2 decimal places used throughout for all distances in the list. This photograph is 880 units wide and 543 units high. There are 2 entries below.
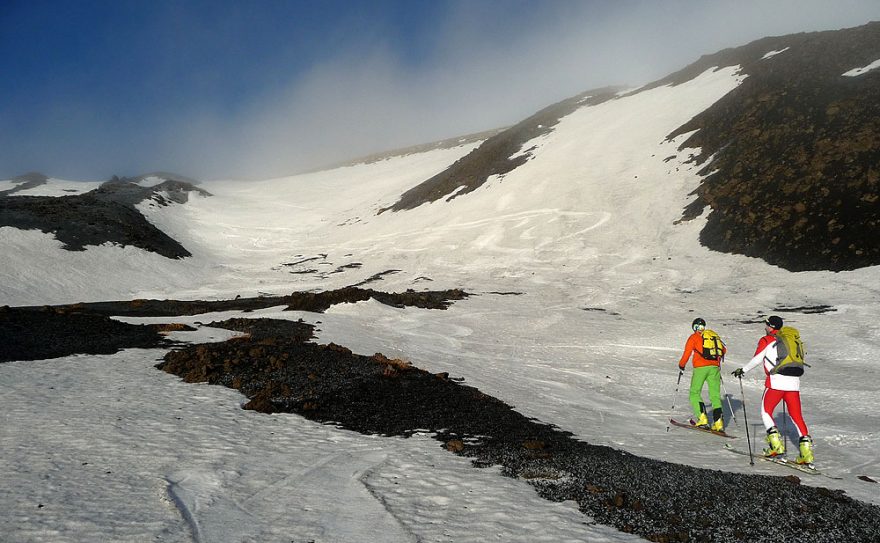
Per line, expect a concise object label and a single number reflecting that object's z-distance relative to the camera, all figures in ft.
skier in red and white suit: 34.40
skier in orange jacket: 42.52
